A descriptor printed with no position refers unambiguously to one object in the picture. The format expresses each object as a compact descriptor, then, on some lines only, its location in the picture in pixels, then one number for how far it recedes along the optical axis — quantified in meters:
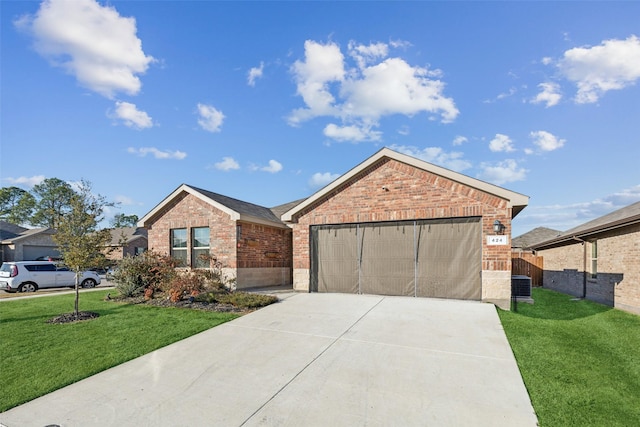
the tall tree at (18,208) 51.50
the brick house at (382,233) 9.57
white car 15.99
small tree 8.91
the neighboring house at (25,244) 31.98
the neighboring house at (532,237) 28.05
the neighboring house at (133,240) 35.56
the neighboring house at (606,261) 9.58
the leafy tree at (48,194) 51.12
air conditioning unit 10.80
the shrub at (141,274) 12.02
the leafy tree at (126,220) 72.25
